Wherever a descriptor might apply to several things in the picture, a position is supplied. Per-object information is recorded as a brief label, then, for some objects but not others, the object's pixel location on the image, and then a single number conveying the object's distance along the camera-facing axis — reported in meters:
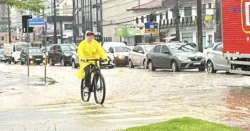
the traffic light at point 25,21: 23.52
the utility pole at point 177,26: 39.87
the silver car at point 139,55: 32.41
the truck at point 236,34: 15.31
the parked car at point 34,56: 46.76
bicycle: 12.45
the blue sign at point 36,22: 22.23
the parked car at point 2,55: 63.06
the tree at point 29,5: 20.92
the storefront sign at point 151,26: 52.01
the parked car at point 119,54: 37.44
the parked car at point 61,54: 40.66
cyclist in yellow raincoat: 12.71
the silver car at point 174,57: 26.27
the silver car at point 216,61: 23.03
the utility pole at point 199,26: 33.41
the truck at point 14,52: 52.84
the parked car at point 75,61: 36.31
